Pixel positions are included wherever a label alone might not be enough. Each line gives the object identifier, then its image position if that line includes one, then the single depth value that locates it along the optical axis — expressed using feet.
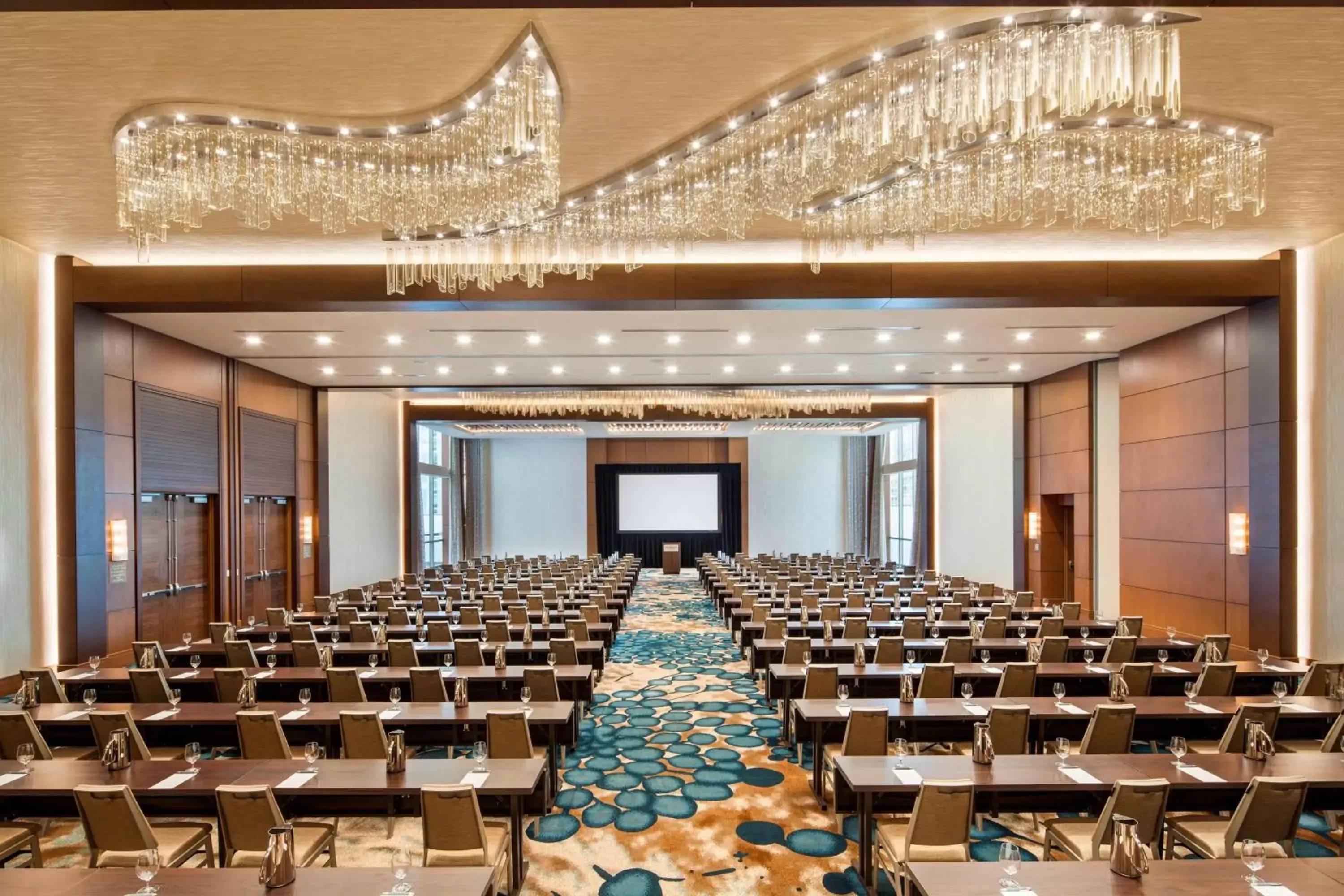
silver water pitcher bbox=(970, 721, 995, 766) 16.12
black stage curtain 99.55
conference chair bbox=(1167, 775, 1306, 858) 13.75
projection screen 101.04
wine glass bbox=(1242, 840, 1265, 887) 11.04
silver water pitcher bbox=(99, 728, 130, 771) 16.15
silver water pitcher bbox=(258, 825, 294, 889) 11.16
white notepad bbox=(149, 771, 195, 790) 15.14
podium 90.53
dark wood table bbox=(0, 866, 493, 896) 11.18
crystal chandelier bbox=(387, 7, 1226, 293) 14.99
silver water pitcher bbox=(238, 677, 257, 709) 20.59
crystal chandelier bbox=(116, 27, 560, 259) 18.22
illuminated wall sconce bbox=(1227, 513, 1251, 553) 32.19
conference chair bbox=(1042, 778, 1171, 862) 13.57
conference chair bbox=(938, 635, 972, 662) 28.55
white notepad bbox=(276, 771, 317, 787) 15.14
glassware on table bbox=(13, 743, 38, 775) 16.33
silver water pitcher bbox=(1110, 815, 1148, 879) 11.26
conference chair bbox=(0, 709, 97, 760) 18.42
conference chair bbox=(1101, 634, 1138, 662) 28.60
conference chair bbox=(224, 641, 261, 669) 28.37
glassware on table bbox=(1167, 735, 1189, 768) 16.67
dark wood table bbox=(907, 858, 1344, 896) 10.89
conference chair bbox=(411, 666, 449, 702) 23.82
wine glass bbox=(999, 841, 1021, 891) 11.03
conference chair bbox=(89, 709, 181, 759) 17.79
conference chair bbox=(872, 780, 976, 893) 13.91
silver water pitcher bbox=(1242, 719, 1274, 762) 16.30
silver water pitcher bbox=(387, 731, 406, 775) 15.52
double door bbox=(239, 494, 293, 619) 45.47
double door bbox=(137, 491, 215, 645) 35.94
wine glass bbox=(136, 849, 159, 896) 11.07
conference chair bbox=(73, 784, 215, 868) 13.53
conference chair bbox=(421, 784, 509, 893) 13.93
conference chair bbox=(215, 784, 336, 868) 13.83
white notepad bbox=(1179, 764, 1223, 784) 15.11
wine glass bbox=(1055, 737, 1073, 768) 16.25
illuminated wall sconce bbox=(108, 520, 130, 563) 32.09
